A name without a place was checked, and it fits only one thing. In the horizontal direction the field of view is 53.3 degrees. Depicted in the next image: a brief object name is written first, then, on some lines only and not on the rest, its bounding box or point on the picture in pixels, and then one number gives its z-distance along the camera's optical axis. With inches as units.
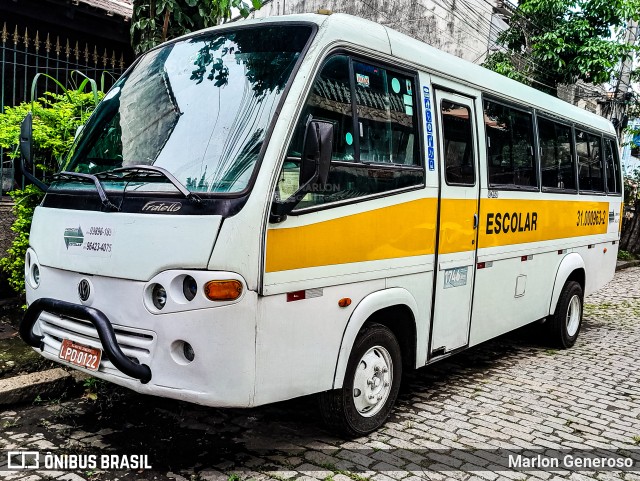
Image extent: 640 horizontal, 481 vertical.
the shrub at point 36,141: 221.5
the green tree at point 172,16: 257.9
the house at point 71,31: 329.4
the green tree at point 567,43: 576.1
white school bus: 133.0
